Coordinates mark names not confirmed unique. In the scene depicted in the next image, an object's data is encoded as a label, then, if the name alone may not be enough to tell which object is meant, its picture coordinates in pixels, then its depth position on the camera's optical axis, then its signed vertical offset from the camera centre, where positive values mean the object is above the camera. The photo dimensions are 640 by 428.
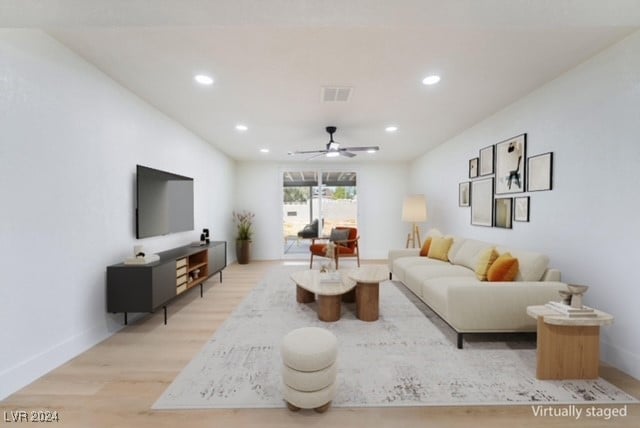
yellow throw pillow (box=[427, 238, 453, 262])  4.38 -0.58
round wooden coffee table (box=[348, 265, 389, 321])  3.26 -0.99
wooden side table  2.10 -1.01
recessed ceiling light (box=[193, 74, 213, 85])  2.76 +1.25
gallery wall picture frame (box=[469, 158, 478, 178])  4.36 +0.68
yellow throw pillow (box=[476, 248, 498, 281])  3.14 -0.55
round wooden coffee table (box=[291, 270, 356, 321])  3.24 -0.90
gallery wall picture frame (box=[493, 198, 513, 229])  3.61 -0.01
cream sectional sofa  2.53 -0.77
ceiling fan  4.25 +0.90
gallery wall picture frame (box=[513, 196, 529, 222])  3.32 +0.05
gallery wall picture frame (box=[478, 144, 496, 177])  3.97 +0.73
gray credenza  2.78 -0.79
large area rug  1.91 -1.24
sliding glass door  7.50 +0.20
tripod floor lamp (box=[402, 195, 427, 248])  5.60 +0.04
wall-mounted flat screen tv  3.35 +0.05
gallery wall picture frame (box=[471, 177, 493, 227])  4.01 +0.14
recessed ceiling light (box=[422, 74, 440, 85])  2.75 +1.28
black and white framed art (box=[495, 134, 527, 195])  3.38 +0.59
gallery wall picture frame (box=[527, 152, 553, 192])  2.98 +0.44
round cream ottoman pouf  1.74 -1.00
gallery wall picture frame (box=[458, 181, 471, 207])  4.62 +0.29
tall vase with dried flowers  6.78 -0.71
